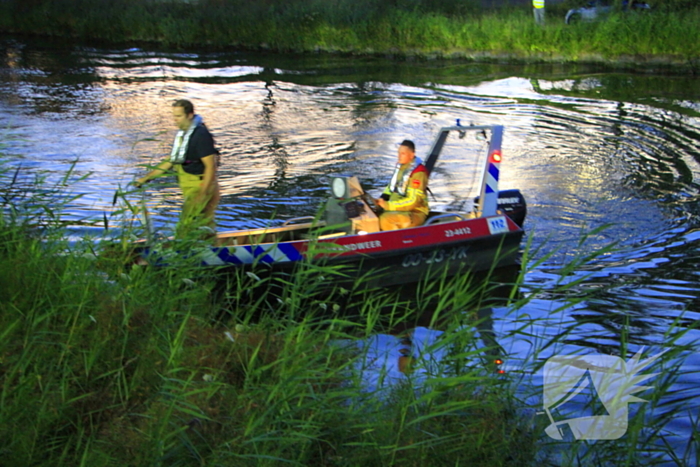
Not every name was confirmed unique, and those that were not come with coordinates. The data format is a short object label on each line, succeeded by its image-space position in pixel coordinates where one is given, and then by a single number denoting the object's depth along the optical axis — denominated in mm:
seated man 8578
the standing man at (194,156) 7980
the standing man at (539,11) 24484
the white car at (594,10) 25594
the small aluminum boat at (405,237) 8039
